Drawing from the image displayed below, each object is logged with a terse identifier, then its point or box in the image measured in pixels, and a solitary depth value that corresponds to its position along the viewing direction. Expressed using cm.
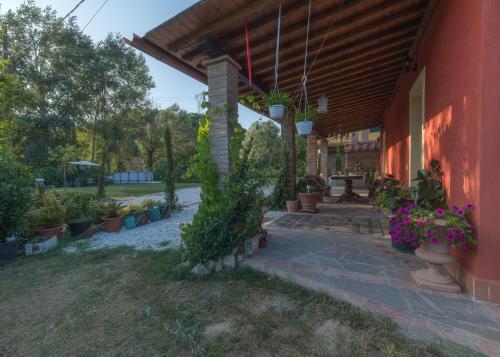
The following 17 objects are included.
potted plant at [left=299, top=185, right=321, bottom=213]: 548
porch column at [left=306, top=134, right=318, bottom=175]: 859
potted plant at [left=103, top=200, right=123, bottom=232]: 495
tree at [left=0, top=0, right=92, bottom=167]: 1366
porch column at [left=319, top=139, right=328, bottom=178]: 1084
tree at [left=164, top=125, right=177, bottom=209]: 613
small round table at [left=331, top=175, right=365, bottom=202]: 702
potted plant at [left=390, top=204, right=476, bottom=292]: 180
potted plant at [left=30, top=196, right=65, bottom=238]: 421
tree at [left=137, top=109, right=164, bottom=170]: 2222
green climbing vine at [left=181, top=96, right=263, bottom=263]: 261
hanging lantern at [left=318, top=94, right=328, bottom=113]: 503
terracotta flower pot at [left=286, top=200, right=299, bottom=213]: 566
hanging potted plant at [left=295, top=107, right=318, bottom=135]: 376
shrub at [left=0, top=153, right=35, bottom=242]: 355
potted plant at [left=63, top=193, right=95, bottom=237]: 454
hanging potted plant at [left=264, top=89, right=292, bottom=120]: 304
